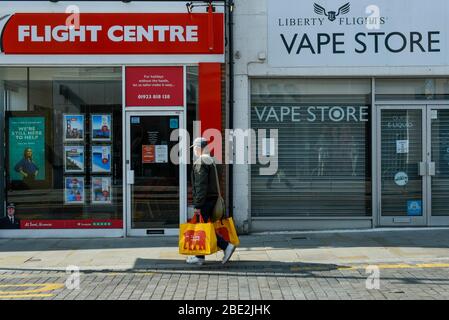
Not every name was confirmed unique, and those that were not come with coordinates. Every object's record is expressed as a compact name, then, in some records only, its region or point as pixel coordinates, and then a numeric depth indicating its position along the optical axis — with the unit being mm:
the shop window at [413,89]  11766
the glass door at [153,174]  11344
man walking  8484
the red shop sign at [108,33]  11195
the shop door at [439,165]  11758
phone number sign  11328
